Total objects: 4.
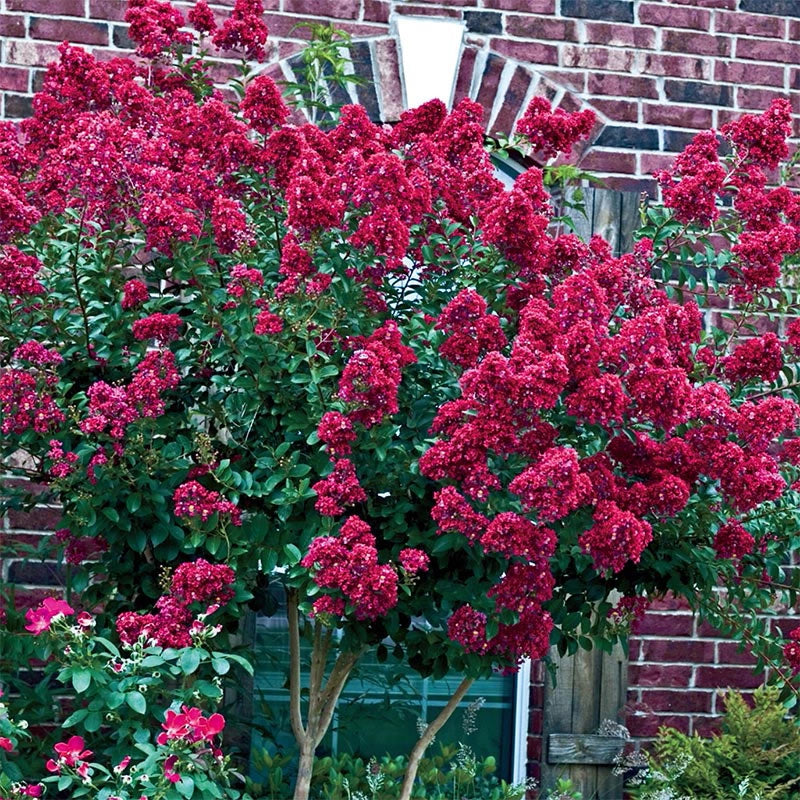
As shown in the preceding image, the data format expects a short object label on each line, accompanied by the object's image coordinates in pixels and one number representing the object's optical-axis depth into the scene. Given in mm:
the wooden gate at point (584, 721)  8797
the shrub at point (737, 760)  7957
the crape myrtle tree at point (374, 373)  5180
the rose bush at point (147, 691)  5324
